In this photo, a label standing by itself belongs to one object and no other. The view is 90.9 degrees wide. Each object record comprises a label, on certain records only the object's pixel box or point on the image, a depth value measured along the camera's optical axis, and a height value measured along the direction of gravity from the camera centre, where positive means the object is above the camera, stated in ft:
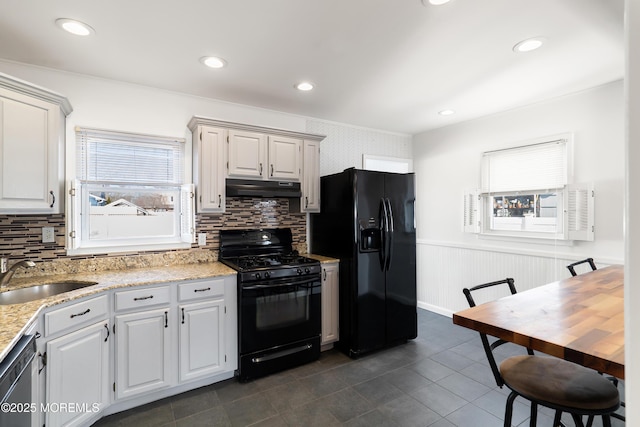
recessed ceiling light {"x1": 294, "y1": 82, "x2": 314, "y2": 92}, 9.07 +3.72
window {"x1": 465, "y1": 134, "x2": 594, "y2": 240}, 9.79 +0.55
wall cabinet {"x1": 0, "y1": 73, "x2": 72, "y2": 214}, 6.32 +1.40
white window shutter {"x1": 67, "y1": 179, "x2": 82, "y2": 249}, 8.17 -0.13
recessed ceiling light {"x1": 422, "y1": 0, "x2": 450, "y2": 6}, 5.54 +3.73
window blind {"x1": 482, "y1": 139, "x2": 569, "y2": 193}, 10.27 +1.58
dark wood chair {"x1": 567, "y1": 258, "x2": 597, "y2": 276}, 8.48 -1.37
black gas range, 8.50 -2.69
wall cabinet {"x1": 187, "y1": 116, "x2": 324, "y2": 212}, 9.16 +1.73
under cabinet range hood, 9.50 +0.77
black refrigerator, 9.97 -1.31
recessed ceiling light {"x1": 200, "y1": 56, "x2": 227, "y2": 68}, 7.55 +3.71
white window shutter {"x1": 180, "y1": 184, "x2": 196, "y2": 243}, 9.67 -0.07
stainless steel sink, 6.53 -1.73
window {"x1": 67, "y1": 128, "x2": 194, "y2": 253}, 8.52 +0.54
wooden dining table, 3.45 -1.49
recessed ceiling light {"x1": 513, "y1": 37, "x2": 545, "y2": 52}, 6.81 +3.73
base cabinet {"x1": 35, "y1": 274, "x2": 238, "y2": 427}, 5.89 -3.01
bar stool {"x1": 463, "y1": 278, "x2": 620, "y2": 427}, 4.02 -2.41
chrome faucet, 6.61 -1.21
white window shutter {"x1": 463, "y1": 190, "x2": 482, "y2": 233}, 12.37 +0.02
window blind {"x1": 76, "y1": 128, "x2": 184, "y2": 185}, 8.52 +1.59
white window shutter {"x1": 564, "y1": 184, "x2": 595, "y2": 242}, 9.44 +0.01
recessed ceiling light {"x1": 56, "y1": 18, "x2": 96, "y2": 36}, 6.09 +3.71
